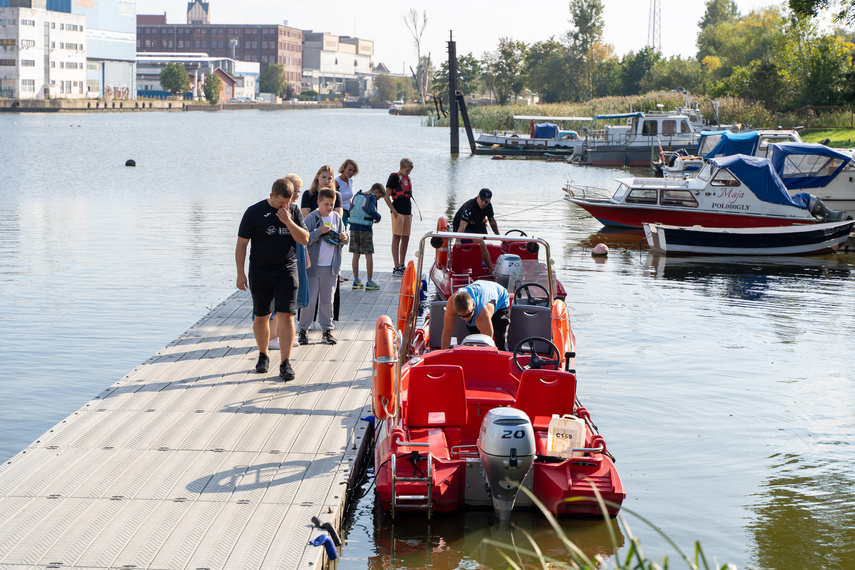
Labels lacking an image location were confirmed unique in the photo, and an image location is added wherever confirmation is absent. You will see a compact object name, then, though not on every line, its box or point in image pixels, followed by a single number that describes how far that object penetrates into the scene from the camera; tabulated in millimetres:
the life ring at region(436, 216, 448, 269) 12531
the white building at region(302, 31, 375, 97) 197500
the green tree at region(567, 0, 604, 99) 103750
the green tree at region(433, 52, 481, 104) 122938
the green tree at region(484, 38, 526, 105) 104938
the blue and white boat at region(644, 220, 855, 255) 19984
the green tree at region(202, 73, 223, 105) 148750
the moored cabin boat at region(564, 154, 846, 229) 20891
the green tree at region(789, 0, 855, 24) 25830
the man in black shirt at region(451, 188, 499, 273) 11617
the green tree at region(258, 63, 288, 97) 179250
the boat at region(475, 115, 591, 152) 51531
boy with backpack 11961
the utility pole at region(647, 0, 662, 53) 96812
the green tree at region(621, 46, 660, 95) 83312
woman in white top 12070
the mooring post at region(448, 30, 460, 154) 48375
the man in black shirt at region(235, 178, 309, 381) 7832
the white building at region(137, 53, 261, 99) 153500
